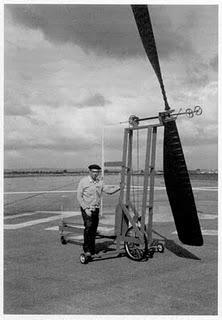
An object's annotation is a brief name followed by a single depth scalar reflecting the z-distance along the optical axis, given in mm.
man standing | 8398
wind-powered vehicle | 6844
